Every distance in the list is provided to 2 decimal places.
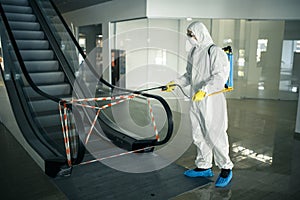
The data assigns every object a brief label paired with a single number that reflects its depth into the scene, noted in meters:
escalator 3.47
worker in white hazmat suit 2.83
